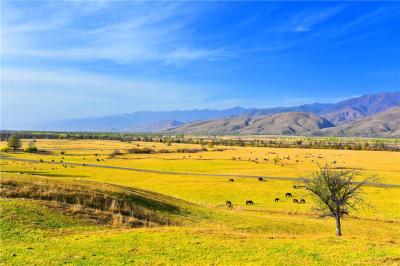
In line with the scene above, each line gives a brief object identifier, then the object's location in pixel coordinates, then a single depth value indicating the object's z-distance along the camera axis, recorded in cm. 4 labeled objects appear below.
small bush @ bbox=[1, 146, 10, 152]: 15340
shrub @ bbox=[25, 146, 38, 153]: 16000
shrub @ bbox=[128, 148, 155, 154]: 17562
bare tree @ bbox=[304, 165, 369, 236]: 3631
